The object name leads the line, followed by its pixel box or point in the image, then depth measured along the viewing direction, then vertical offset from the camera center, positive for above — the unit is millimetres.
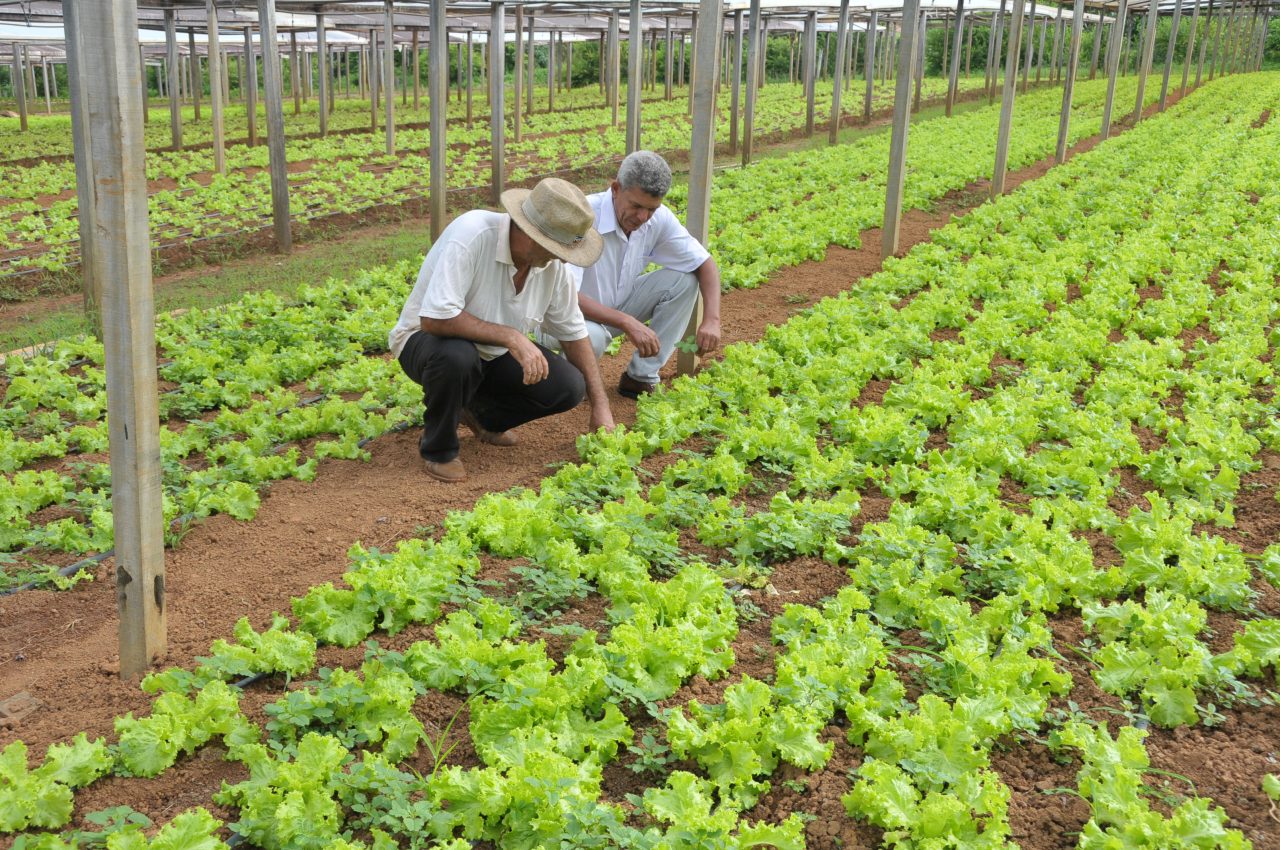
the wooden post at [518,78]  21762 +472
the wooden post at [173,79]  20812 +215
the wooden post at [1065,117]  19688 +6
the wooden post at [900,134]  11508 -222
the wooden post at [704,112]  7363 -32
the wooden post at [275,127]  12305 -359
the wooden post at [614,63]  24094 +875
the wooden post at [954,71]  30405 +1199
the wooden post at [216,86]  16734 +82
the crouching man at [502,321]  5371 -1116
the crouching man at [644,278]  6211 -1094
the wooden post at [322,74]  23059 +451
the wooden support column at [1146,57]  27516 +1590
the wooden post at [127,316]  3340 -701
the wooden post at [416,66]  31612 +957
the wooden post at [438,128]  12109 -316
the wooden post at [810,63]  25891 +1135
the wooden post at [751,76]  20625 +602
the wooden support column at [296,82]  34844 +401
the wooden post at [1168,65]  32438 +1616
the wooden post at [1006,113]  15633 +42
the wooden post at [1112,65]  23016 +1106
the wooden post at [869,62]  28328 +1285
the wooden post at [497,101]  15008 -9
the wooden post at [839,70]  23703 +868
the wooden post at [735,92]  22062 +309
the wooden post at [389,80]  19645 +300
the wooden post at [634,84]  15641 +280
